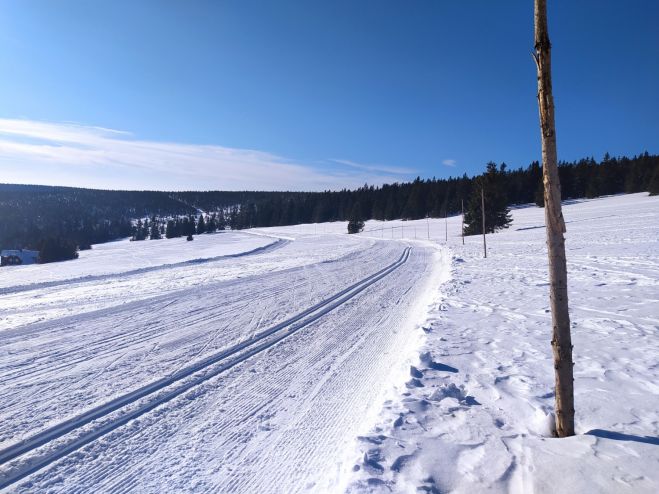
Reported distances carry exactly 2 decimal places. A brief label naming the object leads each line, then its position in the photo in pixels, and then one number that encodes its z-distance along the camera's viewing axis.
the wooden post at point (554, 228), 3.00
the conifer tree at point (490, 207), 41.34
